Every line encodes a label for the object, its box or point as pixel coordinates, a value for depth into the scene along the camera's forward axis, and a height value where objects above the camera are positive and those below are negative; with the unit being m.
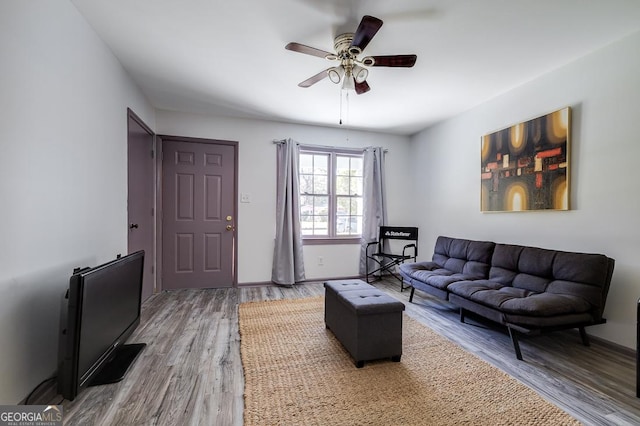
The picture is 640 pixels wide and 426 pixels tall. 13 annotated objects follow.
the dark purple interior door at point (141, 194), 3.04 +0.18
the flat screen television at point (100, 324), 1.38 -0.71
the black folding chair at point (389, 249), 4.39 -0.67
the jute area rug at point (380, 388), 1.46 -1.12
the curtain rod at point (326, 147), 4.25 +1.07
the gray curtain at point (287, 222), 4.14 -0.19
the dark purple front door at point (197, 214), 3.85 -0.07
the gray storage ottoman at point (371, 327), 1.96 -0.87
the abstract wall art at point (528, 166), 2.63 +0.51
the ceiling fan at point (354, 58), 1.81 +1.19
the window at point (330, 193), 4.52 +0.29
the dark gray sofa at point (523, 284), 2.09 -0.71
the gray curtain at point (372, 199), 4.65 +0.20
